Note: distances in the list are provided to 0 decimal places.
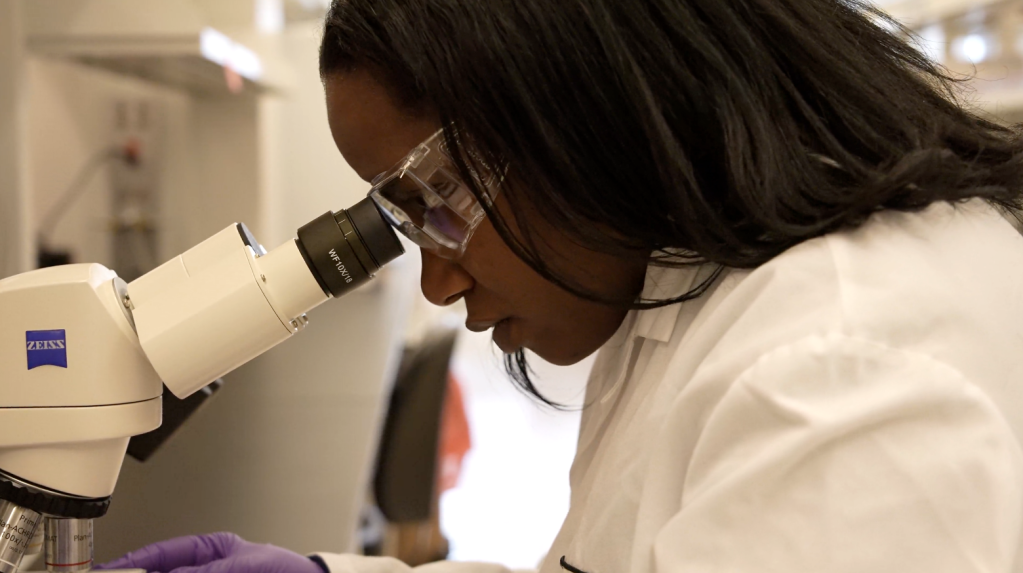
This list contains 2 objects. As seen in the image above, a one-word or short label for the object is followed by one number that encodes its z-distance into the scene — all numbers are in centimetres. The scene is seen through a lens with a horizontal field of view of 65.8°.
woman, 54
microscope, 67
